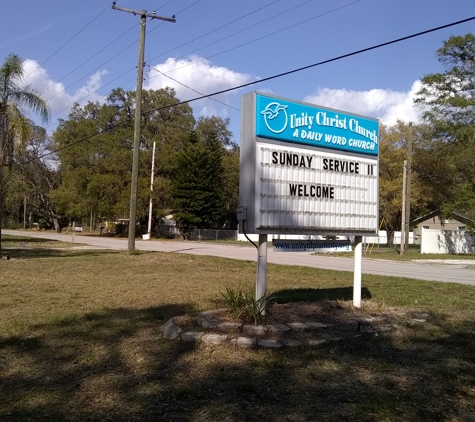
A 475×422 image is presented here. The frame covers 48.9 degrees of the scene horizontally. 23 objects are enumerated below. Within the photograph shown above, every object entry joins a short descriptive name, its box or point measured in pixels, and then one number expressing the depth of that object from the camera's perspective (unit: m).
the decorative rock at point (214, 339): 6.49
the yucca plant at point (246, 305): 7.28
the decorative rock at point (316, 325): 7.29
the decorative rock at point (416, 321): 8.09
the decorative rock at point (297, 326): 7.12
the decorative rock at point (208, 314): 7.60
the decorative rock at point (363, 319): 7.81
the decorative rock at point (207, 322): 7.02
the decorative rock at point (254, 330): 6.82
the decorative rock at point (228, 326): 6.94
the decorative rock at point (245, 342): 6.41
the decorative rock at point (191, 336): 6.63
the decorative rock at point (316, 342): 6.61
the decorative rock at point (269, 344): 6.40
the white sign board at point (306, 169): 7.73
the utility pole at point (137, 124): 22.89
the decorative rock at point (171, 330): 6.93
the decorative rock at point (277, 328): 6.93
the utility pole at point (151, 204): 51.17
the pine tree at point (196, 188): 54.06
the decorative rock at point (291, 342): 6.50
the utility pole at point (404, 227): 31.91
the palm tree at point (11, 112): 18.20
